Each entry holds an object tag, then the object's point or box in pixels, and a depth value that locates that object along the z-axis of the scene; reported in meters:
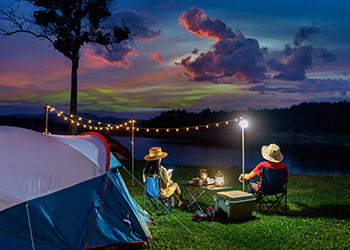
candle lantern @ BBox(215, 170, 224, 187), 5.55
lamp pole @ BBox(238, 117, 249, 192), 6.28
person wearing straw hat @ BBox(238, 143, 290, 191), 5.70
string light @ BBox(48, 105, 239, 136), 7.82
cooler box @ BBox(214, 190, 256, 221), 5.09
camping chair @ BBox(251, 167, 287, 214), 5.56
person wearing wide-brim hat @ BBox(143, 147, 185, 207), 5.39
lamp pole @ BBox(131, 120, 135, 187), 8.63
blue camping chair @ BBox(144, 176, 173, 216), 5.21
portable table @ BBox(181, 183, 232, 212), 5.33
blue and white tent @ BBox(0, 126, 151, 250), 3.32
